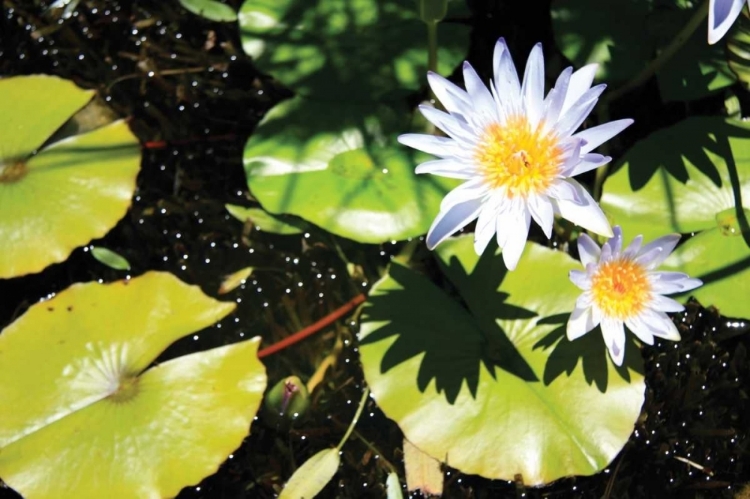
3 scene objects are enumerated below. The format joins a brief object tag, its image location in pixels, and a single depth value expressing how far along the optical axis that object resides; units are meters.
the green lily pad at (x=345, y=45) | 1.29
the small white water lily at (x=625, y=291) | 1.18
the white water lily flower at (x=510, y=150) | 1.13
